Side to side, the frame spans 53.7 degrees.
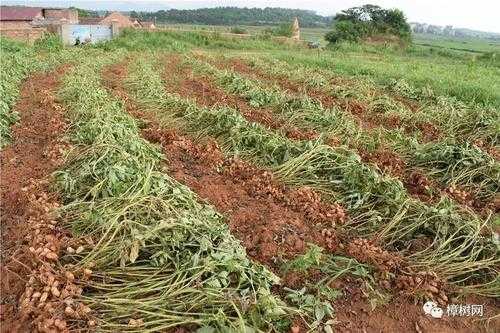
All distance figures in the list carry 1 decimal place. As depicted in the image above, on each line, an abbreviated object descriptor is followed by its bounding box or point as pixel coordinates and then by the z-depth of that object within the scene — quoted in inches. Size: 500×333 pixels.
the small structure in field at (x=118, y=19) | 1801.7
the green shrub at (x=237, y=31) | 1645.7
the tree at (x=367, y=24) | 1339.8
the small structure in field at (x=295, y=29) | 1712.6
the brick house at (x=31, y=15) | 1301.8
